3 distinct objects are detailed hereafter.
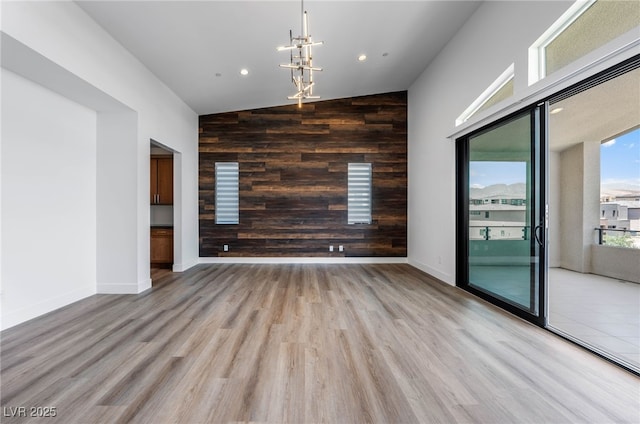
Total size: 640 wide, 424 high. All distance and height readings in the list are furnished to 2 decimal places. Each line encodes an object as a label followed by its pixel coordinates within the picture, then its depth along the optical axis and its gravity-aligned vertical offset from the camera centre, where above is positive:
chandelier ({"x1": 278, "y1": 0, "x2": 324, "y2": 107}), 2.46 +1.54
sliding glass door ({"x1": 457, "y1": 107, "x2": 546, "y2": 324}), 2.75 -0.05
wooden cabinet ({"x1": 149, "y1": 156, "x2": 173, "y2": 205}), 5.45 +0.64
